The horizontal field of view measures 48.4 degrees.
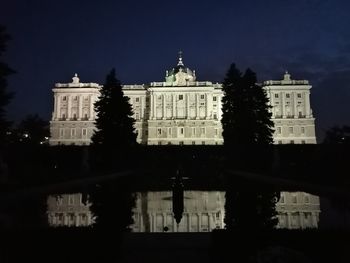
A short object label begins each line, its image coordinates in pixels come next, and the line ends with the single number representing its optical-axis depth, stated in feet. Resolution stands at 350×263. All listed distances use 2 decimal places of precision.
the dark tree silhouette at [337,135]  77.42
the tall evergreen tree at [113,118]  117.23
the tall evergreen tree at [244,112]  123.95
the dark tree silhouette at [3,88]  68.69
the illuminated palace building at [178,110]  277.03
